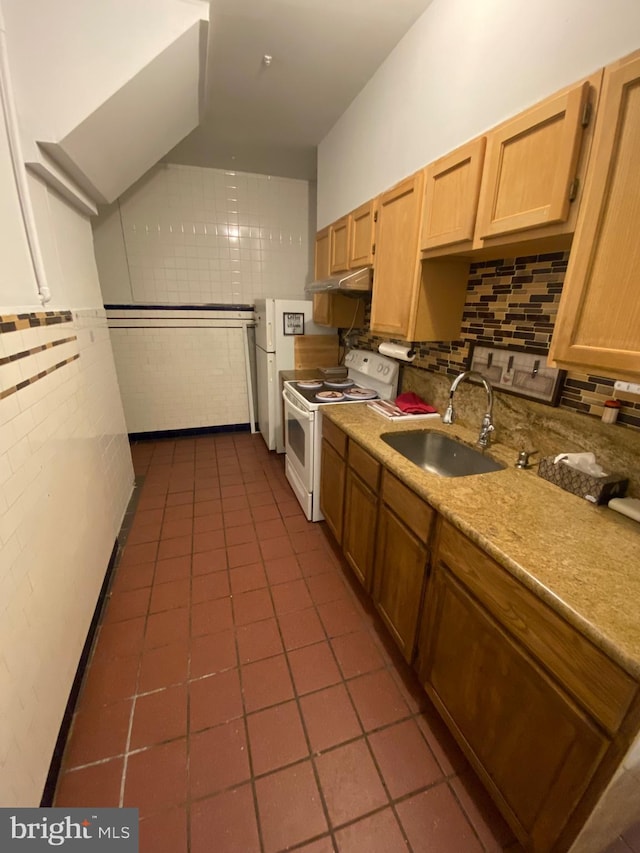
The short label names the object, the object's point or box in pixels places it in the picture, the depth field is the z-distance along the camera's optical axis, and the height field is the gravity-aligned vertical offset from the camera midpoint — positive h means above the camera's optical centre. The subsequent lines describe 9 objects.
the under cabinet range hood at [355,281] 2.08 +0.20
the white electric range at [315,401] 2.23 -0.55
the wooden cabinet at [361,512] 1.59 -0.94
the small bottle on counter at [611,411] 1.11 -0.29
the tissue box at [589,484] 1.07 -0.51
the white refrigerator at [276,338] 3.04 -0.21
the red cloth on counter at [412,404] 1.93 -0.50
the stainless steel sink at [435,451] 1.62 -0.65
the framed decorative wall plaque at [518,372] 1.34 -0.22
